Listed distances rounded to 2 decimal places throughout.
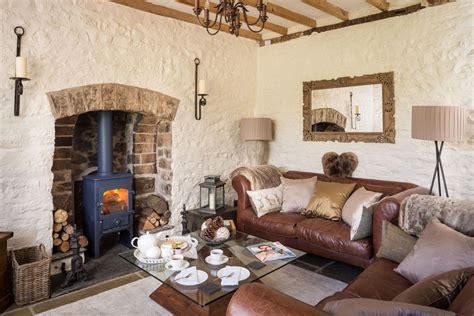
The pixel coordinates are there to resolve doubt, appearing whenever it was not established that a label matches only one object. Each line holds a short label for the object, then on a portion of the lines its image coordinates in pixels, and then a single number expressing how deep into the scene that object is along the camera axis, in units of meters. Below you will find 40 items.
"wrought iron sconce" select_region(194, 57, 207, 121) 3.93
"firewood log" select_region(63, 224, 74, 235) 3.09
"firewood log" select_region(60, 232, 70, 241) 3.06
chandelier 2.06
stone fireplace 3.09
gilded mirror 3.49
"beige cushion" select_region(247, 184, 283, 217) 3.54
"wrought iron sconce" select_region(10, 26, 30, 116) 2.55
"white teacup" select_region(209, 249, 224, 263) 2.19
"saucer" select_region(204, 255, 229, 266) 2.18
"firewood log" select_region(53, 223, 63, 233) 3.04
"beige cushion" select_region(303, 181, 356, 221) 3.21
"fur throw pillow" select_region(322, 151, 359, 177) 3.72
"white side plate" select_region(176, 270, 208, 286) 1.93
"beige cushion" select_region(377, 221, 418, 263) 2.22
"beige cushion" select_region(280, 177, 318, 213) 3.52
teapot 2.29
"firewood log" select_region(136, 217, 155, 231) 3.71
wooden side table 3.66
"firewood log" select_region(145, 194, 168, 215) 3.84
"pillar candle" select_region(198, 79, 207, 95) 3.79
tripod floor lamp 2.70
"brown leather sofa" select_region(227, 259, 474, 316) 1.10
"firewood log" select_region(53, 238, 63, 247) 3.02
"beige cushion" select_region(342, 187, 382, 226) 2.97
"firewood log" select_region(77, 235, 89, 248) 3.24
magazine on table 2.28
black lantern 3.80
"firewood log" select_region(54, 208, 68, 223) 3.07
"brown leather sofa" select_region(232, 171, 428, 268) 2.69
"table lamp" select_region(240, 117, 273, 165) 4.20
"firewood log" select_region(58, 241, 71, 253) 3.03
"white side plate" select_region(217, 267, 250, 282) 2.00
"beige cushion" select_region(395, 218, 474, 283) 1.76
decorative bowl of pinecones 2.52
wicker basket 2.48
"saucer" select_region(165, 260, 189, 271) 2.09
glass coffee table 1.85
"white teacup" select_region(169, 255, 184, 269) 2.10
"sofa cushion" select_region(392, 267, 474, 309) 1.24
